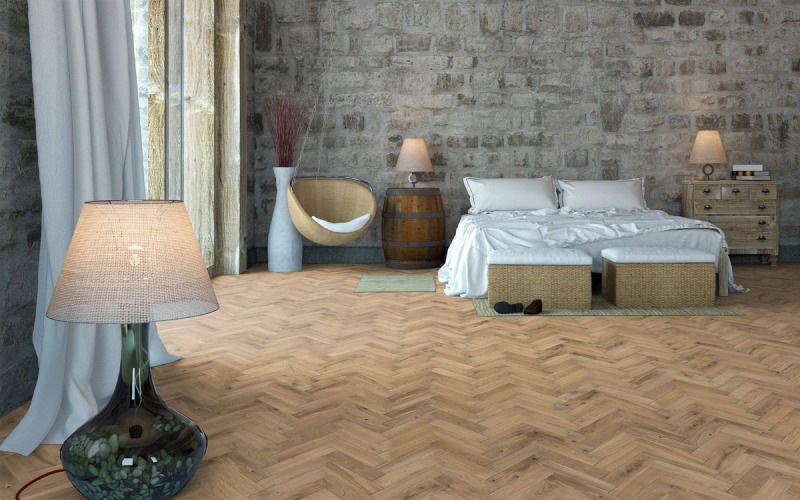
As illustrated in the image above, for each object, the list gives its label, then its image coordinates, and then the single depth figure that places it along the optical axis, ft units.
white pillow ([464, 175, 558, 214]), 20.33
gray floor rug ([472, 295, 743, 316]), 14.03
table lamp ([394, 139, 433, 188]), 21.01
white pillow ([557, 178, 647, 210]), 20.17
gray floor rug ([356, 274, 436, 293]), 17.39
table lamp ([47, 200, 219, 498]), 5.41
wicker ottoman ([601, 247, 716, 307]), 14.48
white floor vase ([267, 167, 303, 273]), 20.03
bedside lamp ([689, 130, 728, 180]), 21.21
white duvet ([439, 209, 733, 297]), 15.81
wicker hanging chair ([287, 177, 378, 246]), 21.20
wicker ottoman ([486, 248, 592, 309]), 14.37
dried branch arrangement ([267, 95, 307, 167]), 20.71
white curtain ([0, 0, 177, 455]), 7.48
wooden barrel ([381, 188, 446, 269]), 20.72
